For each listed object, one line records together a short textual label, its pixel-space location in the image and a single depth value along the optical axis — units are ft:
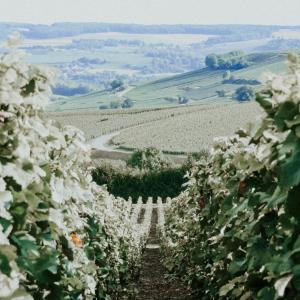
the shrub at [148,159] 216.54
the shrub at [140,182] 173.58
